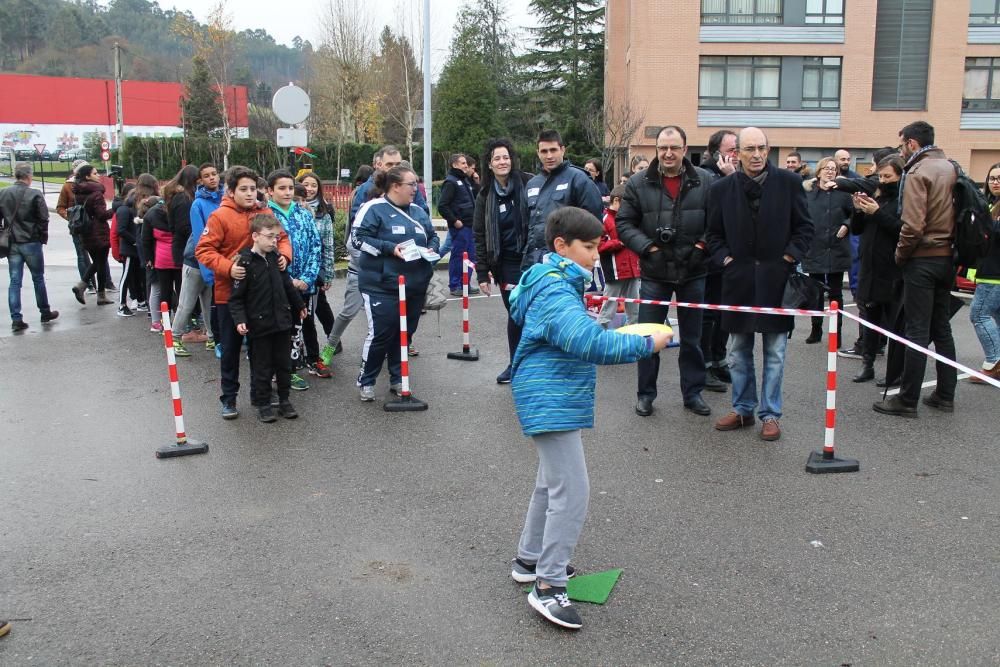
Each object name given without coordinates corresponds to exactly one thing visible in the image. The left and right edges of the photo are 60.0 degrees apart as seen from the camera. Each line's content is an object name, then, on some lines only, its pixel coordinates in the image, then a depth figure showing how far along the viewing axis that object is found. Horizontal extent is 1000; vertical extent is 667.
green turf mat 4.05
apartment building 36.62
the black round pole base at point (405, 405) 7.21
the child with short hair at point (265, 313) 6.74
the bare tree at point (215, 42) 38.28
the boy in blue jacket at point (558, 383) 3.71
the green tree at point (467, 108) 48.00
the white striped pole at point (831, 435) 5.61
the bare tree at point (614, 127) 37.25
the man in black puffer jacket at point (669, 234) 6.84
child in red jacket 8.65
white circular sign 14.20
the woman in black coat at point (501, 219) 7.67
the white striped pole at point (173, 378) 6.04
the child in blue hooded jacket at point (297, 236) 7.79
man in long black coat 6.28
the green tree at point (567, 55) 51.96
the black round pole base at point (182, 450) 6.11
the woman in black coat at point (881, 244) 7.36
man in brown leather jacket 6.70
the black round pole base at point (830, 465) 5.67
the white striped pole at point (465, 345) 9.01
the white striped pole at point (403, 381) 7.22
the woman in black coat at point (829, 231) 9.40
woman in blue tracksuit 7.25
